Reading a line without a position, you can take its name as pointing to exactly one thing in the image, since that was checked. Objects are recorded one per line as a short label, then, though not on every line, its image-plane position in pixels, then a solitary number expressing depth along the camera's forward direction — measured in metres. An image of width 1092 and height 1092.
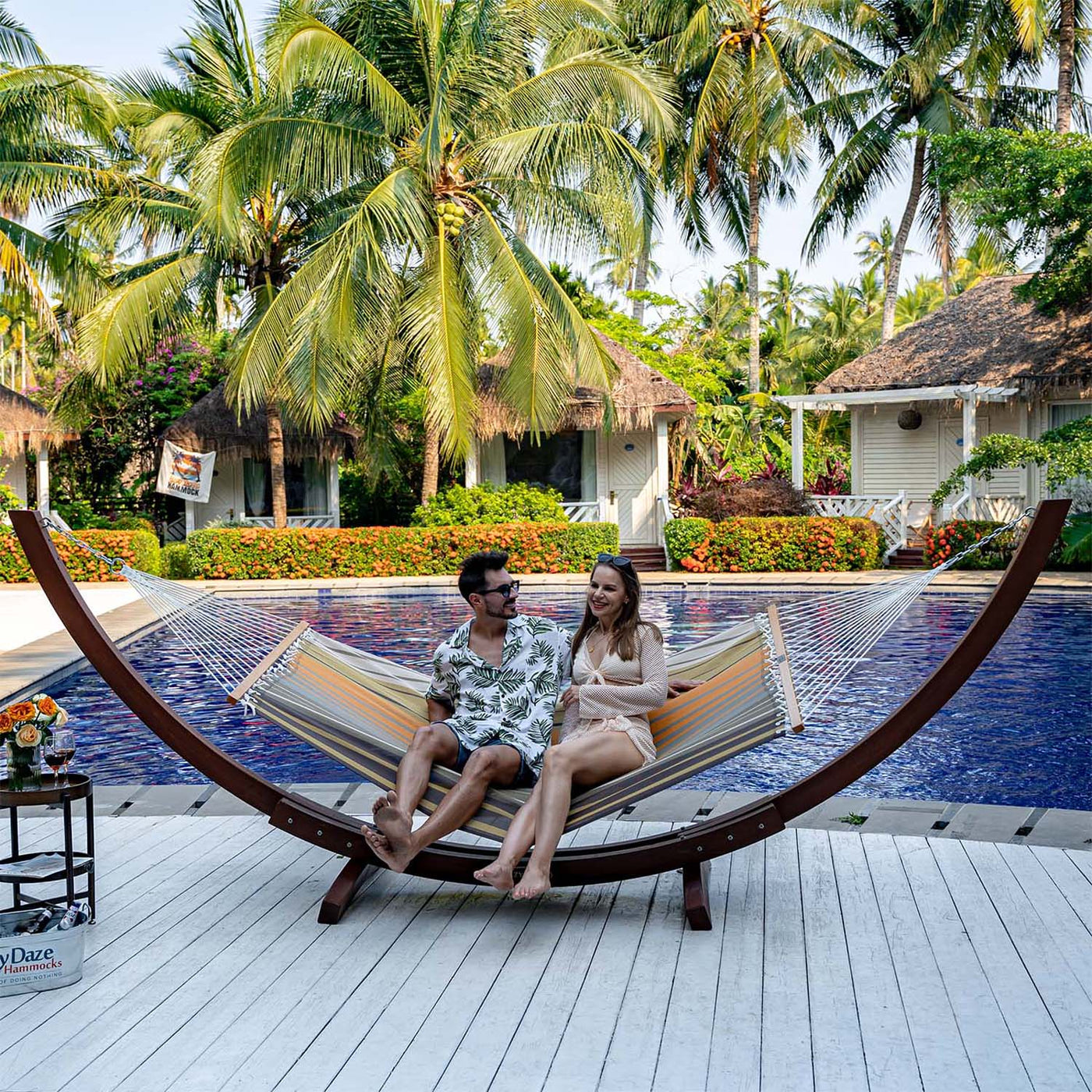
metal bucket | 3.26
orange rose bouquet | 3.74
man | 3.84
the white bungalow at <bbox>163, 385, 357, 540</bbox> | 20.62
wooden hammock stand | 3.66
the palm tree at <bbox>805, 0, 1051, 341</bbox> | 23.12
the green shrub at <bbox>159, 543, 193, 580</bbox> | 18.45
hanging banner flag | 20.28
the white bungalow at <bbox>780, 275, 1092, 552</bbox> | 18.11
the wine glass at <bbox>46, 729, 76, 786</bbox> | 3.85
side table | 3.65
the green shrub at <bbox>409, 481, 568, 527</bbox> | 18.45
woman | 3.84
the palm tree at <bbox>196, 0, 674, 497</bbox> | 15.88
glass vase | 3.74
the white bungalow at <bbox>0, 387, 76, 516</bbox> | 20.34
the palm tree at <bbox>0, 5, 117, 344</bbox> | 15.06
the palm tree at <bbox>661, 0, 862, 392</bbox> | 22.91
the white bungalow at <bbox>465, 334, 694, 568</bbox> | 21.11
